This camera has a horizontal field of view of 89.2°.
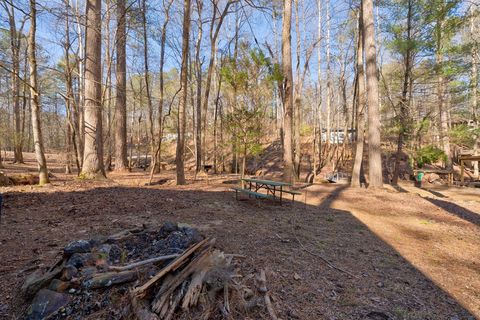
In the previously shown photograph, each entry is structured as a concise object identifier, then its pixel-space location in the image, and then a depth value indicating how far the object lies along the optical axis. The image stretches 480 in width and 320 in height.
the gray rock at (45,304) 1.81
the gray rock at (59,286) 1.98
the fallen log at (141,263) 2.15
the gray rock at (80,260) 2.22
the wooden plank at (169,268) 1.89
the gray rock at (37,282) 2.04
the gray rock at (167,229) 3.15
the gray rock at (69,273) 2.06
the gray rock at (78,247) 2.37
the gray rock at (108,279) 2.00
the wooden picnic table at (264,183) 6.22
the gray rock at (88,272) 2.09
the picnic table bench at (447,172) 16.02
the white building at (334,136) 22.88
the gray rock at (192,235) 2.87
